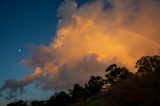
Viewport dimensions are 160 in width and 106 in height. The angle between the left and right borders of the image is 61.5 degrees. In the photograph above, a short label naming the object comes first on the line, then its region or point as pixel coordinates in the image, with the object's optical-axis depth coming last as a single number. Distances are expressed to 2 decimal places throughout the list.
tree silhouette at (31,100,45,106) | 61.38
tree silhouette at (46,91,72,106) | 46.19
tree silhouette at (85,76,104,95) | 48.98
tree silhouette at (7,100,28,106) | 64.85
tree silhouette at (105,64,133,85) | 45.22
